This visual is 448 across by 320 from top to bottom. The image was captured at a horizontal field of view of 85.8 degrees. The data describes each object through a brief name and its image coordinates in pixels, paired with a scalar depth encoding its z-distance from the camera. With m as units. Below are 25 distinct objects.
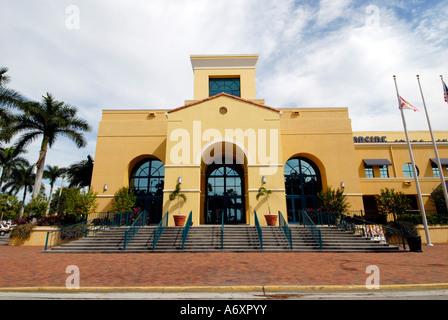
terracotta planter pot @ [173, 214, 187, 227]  14.73
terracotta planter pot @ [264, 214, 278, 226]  14.80
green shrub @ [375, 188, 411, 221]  17.72
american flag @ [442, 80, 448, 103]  14.65
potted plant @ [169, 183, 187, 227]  15.69
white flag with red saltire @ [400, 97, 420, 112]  14.94
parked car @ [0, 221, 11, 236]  32.99
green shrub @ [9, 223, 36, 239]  15.55
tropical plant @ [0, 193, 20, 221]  33.84
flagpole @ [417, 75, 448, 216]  15.02
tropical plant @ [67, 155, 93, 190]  24.91
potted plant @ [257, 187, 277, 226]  14.80
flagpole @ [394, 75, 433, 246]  14.50
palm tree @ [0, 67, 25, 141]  17.50
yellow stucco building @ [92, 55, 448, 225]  16.45
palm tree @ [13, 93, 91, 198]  19.00
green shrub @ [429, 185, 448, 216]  17.94
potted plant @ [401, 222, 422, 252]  11.74
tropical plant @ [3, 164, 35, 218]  40.16
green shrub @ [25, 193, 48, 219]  16.75
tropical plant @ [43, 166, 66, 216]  46.22
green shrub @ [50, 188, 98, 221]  16.31
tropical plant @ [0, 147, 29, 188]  35.62
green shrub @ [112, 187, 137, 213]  17.48
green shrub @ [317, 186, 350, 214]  17.41
